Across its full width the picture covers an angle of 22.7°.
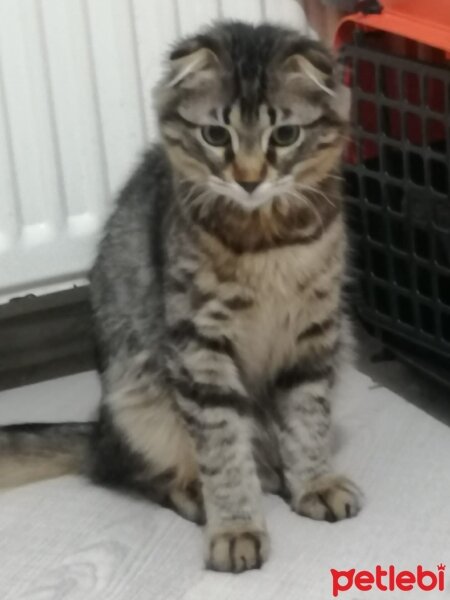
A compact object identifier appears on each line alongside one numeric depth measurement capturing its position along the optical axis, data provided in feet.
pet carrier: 4.94
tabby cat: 4.11
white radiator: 5.51
